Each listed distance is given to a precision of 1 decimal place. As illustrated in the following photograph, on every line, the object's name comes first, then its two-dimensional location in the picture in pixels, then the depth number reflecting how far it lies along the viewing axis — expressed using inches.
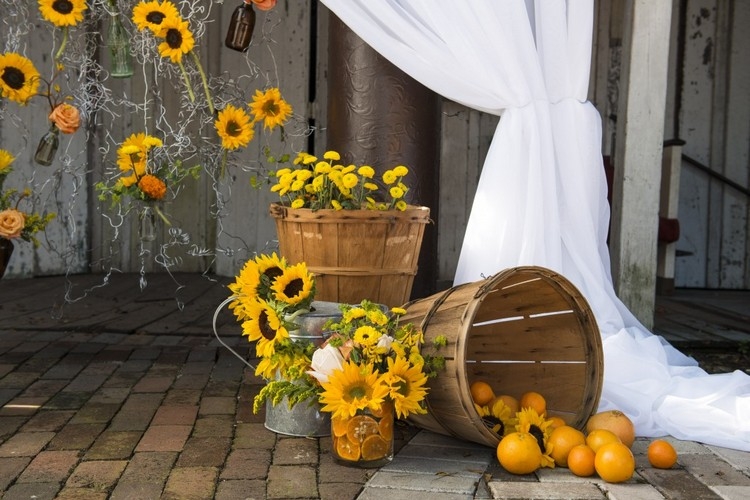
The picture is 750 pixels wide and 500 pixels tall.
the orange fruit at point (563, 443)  100.4
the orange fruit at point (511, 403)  109.6
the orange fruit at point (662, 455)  100.0
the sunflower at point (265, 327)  102.7
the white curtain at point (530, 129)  130.2
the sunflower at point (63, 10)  125.0
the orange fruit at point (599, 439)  98.7
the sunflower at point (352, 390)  95.6
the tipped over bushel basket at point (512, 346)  101.7
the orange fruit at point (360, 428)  99.0
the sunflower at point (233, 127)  133.9
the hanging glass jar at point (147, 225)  141.5
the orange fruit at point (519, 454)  96.0
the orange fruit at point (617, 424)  106.0
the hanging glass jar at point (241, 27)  141.3
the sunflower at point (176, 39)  128.5
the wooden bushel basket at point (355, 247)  120.9
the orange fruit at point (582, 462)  96.7
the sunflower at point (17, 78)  118.9
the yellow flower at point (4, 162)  120.3
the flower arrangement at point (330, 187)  121.2
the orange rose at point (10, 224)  114.2
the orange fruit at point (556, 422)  106.2
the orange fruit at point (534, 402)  109.3
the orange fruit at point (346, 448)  99.2
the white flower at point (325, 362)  99.0
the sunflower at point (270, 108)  135.7
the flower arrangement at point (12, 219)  114.3
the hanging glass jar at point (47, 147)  130.2
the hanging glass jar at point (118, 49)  135.1
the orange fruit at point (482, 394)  108.7
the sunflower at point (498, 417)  105.8
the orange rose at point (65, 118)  125.0
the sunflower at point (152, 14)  126.4
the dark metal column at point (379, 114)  146.7
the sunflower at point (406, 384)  96.7
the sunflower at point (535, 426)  102.1
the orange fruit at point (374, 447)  99.1
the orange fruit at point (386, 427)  100.3
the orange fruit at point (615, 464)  93.4
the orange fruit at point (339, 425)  99.7
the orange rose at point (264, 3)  136.9
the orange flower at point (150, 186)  135.1
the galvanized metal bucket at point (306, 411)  109.1
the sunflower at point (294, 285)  104.7
